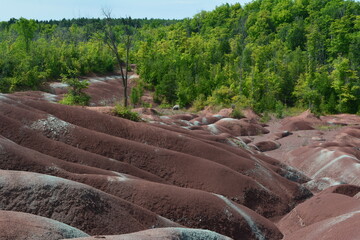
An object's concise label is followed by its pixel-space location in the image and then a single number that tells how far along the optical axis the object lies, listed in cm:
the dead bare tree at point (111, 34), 4003
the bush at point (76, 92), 3584
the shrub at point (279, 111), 6006
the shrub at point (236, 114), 5394
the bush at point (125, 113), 2200
